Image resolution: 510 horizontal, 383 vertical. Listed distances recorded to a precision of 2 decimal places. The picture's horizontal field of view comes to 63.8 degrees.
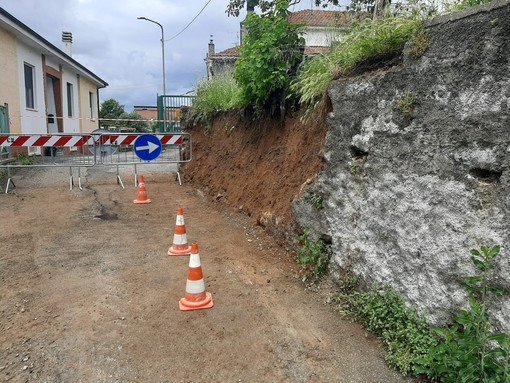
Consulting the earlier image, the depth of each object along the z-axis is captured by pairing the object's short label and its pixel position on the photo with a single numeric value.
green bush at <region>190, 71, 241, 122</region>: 9.03
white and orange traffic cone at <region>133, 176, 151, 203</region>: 8.65
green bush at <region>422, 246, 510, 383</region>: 2.43
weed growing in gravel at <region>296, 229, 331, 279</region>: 4.39
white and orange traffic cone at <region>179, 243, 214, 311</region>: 3.95
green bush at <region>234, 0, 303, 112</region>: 5.96
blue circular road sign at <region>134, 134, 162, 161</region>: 9.78
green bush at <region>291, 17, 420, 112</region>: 3.79
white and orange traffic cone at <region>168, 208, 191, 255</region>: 5.44
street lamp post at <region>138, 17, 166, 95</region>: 25.35
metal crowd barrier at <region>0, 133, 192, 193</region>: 9.78
